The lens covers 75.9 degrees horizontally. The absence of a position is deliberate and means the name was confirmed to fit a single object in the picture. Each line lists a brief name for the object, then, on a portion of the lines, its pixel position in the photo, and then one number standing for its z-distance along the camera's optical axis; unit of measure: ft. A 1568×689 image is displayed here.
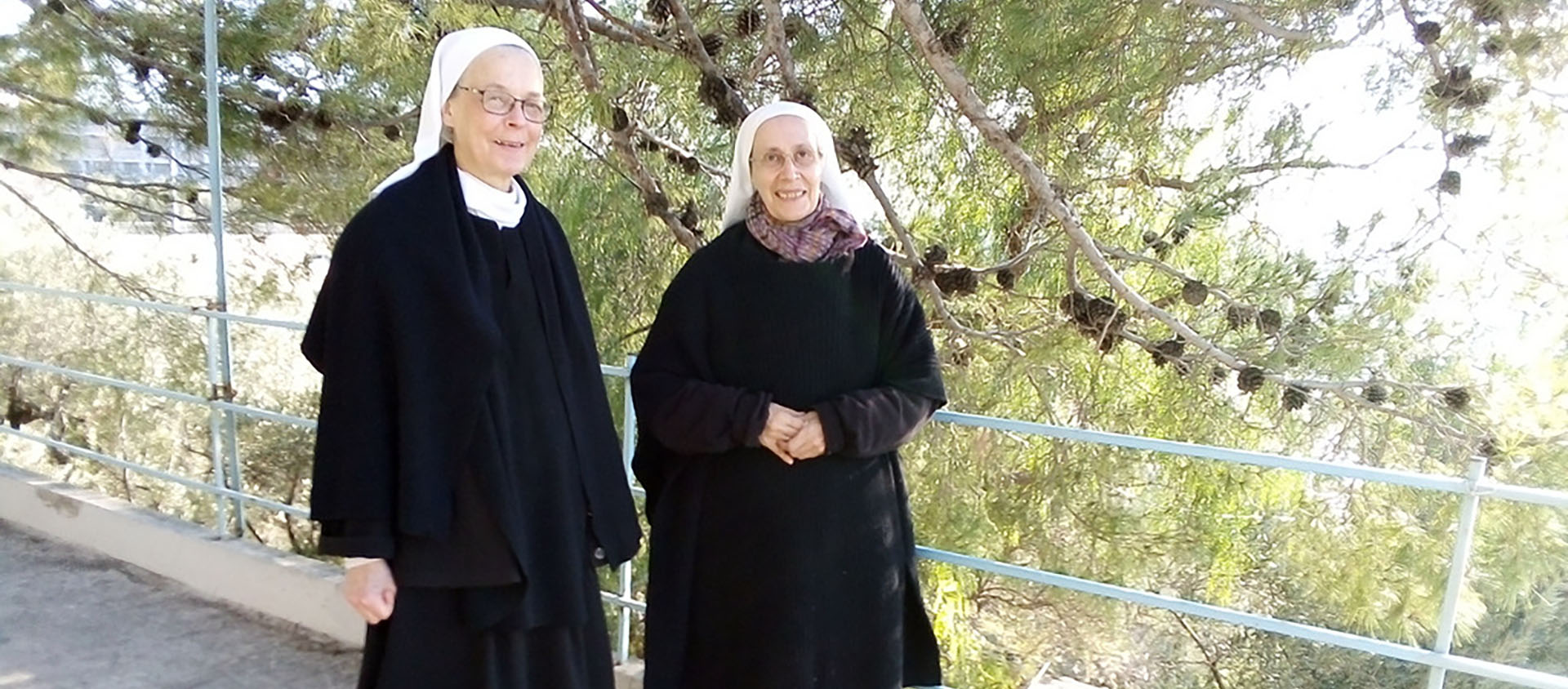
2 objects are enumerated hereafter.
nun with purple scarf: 5.25
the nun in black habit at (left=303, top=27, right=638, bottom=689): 4.19
